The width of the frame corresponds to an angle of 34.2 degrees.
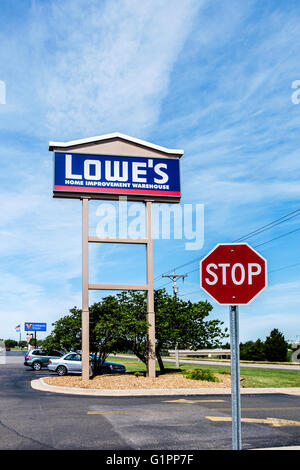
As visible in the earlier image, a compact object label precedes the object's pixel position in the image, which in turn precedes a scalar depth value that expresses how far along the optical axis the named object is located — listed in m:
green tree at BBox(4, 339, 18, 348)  149.29
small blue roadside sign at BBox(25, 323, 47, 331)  88.31
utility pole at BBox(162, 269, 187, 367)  50.75
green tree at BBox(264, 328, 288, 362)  52.28
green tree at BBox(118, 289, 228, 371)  24.86
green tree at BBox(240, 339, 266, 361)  54.12
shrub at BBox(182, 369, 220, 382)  22.45
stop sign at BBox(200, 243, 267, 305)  5.61
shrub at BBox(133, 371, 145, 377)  24.16
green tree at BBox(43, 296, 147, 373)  23.77
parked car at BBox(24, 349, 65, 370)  36.97
